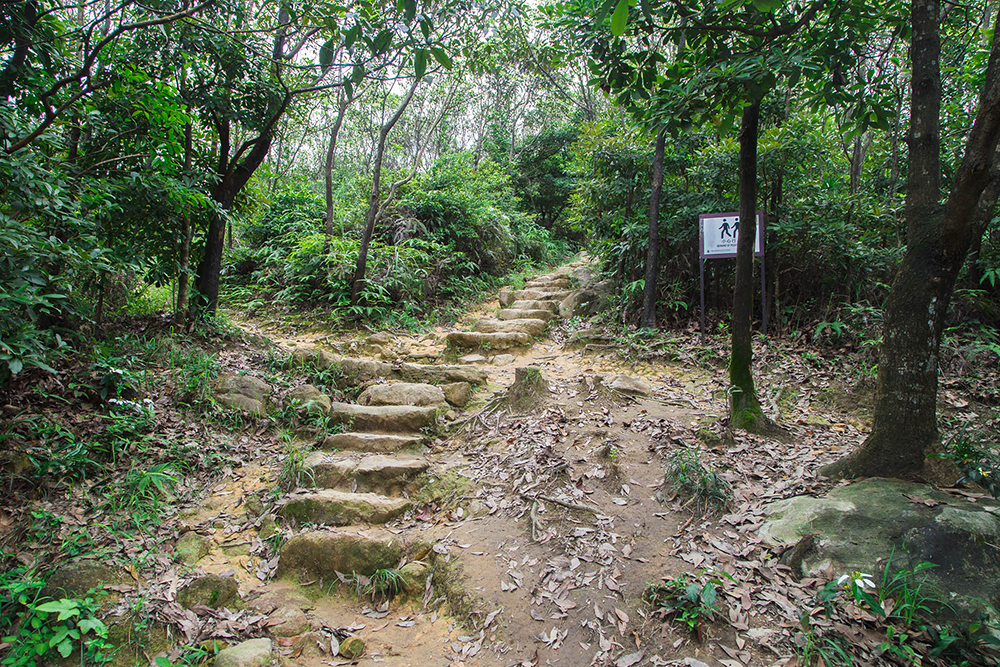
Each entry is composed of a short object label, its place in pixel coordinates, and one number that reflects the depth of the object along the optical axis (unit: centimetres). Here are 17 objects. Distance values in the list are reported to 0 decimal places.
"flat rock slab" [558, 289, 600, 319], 851
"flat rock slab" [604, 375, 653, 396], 530
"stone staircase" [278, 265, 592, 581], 340
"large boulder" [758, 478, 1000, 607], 243
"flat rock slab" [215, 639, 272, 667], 253
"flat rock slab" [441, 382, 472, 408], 546
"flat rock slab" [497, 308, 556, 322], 853
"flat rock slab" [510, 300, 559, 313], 885
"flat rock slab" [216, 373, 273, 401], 506
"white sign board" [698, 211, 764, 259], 646
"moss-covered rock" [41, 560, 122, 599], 268
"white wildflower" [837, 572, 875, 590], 245
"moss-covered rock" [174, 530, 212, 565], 329
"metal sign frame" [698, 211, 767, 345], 612
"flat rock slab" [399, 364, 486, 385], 595
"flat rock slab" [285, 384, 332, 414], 510
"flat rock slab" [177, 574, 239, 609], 293
